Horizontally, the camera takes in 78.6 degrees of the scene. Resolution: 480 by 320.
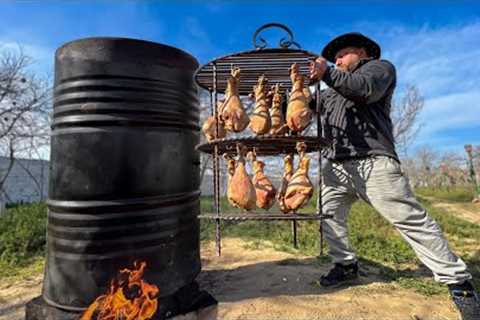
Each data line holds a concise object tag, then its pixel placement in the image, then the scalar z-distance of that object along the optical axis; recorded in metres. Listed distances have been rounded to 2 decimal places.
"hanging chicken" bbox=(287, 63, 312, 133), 1.77
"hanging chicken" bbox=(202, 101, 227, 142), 1.91
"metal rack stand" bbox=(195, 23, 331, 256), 1.63
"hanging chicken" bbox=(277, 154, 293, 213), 1.79
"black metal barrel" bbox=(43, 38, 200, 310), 1.68
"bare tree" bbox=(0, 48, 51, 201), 10.45
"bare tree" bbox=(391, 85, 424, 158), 14.56
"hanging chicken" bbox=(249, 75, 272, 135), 1.78
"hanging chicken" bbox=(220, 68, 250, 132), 1.80
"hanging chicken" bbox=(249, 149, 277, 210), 1.81
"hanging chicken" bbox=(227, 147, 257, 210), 1.74
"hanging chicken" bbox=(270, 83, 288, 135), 1.90
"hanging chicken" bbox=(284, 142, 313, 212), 1.73
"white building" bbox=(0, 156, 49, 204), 12.48
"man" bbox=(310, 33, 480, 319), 2.28
